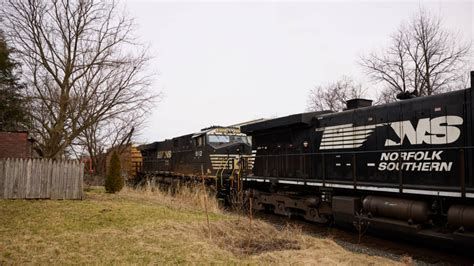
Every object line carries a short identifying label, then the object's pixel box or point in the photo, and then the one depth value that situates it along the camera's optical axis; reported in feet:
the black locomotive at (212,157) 53.76
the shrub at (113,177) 59.11
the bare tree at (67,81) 58.54
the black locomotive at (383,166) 24.36
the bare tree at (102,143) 103.86
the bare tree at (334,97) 149.78
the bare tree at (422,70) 88.89
